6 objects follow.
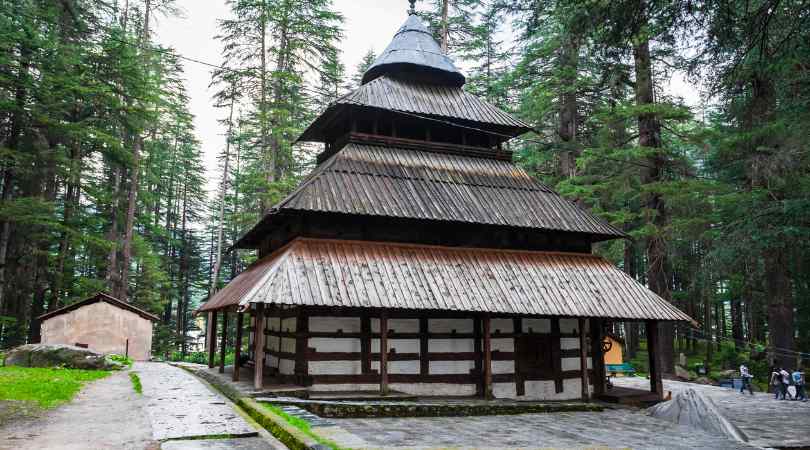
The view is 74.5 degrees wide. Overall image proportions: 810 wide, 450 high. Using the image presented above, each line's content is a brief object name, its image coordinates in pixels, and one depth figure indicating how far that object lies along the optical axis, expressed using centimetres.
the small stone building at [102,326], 2467
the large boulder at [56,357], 1795
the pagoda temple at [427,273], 1314
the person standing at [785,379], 1817
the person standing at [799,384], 1830
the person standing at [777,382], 1853
